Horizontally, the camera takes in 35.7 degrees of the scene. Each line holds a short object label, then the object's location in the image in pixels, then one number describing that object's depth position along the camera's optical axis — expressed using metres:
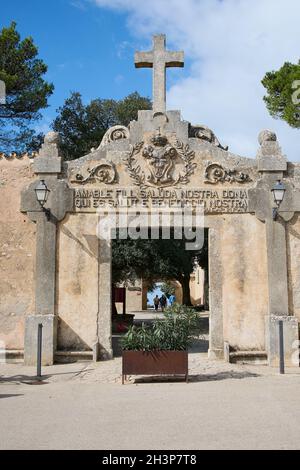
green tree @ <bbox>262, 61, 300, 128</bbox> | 15.67
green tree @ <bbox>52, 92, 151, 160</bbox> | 20.77
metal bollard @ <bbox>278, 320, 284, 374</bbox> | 8.45
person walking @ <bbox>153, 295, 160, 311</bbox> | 35.64
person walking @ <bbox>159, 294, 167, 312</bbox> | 32.57
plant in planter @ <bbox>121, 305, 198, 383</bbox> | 7.41
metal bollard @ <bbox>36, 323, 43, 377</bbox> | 8.12
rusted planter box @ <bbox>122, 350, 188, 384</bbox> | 7.40
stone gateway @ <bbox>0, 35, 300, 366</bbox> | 9.49
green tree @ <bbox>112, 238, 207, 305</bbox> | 17.62
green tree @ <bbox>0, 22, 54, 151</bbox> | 16.53
